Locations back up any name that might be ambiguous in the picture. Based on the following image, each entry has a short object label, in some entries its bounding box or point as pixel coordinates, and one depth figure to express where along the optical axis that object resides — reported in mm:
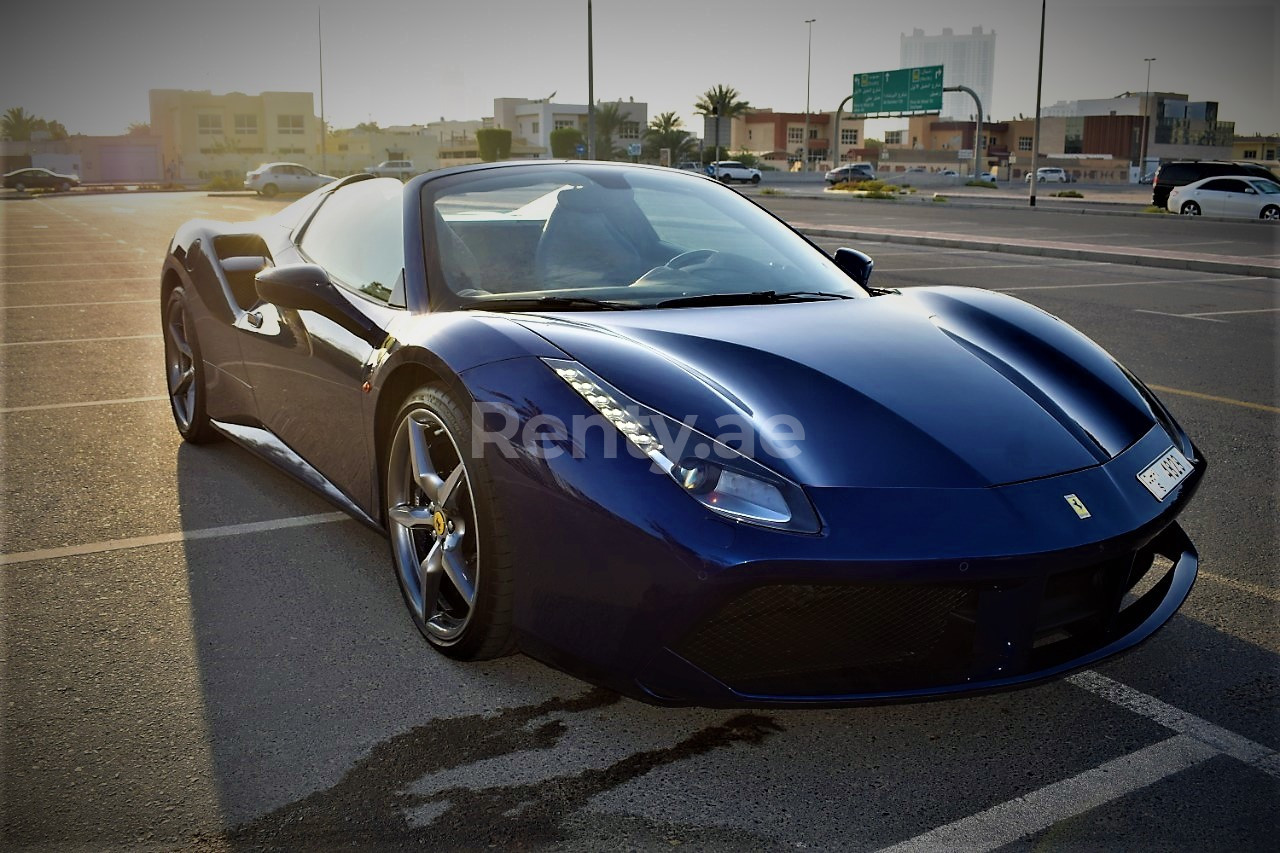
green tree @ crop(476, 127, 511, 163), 77000
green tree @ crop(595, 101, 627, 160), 97562
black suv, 29686
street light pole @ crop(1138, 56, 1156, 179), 94562
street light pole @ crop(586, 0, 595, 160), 36094
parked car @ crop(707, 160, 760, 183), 62531
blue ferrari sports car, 2287
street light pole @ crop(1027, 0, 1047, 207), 37438
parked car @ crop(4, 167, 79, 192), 57031
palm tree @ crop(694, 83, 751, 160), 96825
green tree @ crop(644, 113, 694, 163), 96625
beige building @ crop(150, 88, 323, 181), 85438
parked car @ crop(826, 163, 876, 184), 61575
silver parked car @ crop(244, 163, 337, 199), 43906
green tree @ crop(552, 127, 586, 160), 86988
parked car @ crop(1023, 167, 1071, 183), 76688
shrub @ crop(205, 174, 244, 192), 54562
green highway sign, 66938
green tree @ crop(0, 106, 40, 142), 114250
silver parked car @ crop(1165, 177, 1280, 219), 27047
